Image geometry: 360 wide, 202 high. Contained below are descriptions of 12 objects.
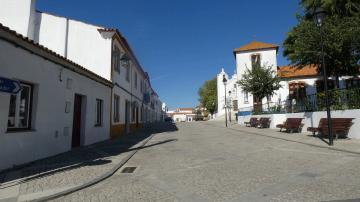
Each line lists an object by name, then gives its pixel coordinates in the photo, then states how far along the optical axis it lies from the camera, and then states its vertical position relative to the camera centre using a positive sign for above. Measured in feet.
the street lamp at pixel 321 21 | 35.55 +13.63
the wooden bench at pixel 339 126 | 40.68 -0.37
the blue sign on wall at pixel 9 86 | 19.53 +2.81
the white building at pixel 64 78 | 24.35 +5.51
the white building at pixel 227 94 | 164.86 +19.87
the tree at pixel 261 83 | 85.30 +12.71
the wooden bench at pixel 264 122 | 73.82 +0.45
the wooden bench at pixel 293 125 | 55.05 -0.27
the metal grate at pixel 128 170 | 22.70 -3.83
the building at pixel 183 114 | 417.73 +15.38
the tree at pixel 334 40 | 50.65 +15.46
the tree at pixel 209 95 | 233.76 +25.44
